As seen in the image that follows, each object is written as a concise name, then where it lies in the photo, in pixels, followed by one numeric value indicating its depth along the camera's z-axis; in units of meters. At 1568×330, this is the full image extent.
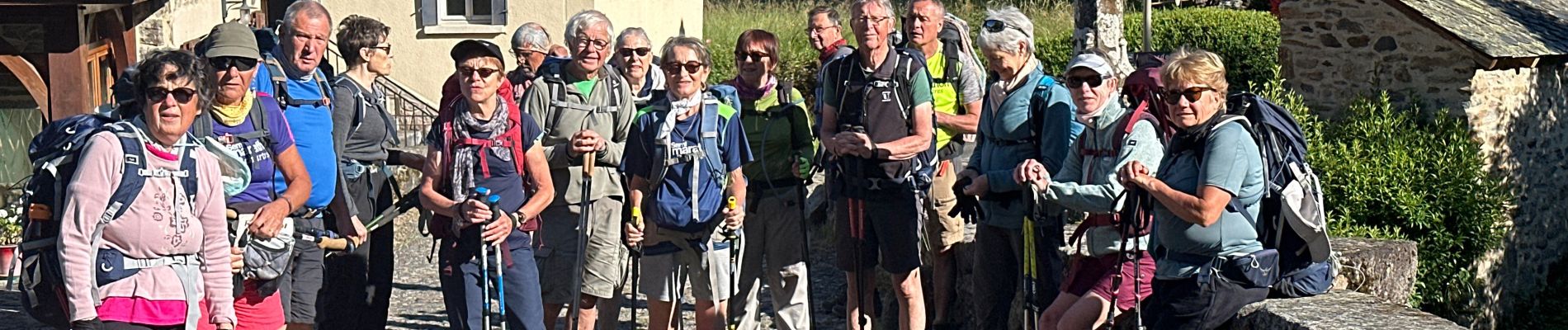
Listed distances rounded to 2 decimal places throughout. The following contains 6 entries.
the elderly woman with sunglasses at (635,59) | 6.86
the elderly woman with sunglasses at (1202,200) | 4.71
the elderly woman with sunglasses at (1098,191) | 5.30
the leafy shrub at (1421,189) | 10.54
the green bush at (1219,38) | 19.20
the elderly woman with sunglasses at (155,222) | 4.46
